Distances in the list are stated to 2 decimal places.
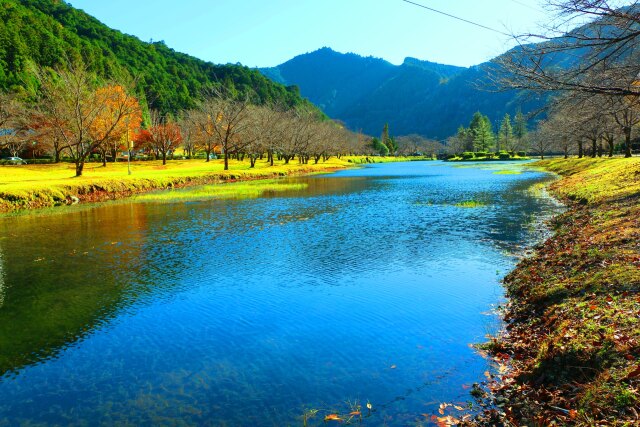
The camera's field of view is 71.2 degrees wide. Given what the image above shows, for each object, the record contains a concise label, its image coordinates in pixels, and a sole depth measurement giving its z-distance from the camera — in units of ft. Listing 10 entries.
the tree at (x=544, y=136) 300.22
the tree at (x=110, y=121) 223.10
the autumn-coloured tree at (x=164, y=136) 302.66
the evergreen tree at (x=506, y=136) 596.70
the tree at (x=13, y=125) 216.74
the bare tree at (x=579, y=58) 35.68
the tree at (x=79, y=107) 164.76
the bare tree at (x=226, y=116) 255.50
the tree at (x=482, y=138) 589.73
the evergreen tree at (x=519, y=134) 587.27
